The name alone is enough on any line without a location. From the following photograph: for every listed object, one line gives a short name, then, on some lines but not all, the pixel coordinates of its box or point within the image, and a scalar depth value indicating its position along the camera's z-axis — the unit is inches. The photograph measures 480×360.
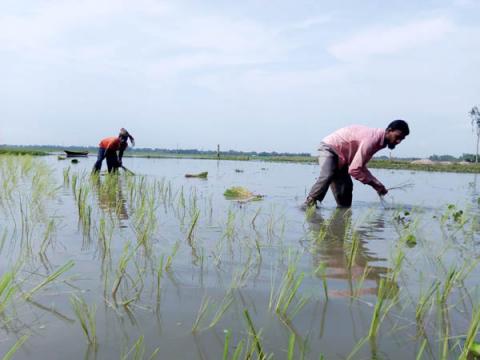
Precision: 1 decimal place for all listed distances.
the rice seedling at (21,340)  50.1
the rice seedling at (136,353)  52.3
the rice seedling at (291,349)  42.9
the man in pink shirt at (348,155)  185.6
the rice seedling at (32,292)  65.6
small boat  1081.1
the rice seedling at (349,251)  93.8
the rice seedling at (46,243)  99.2
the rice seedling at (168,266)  87.5
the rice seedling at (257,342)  48.3
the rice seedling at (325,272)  75.3
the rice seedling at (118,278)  72.4
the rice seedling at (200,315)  62.4
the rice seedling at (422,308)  67.4
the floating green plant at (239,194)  249.5
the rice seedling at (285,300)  68.2
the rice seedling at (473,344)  47.0
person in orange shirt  337.1
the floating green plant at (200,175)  451.5
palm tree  1565.0
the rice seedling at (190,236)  120.9
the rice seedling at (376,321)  56.5
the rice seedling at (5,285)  53.6
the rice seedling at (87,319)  56.0
